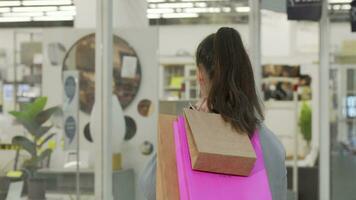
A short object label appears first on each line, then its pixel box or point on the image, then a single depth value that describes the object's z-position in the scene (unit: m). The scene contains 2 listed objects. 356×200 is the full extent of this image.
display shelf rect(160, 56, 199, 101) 8.18
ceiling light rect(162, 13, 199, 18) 5.07
